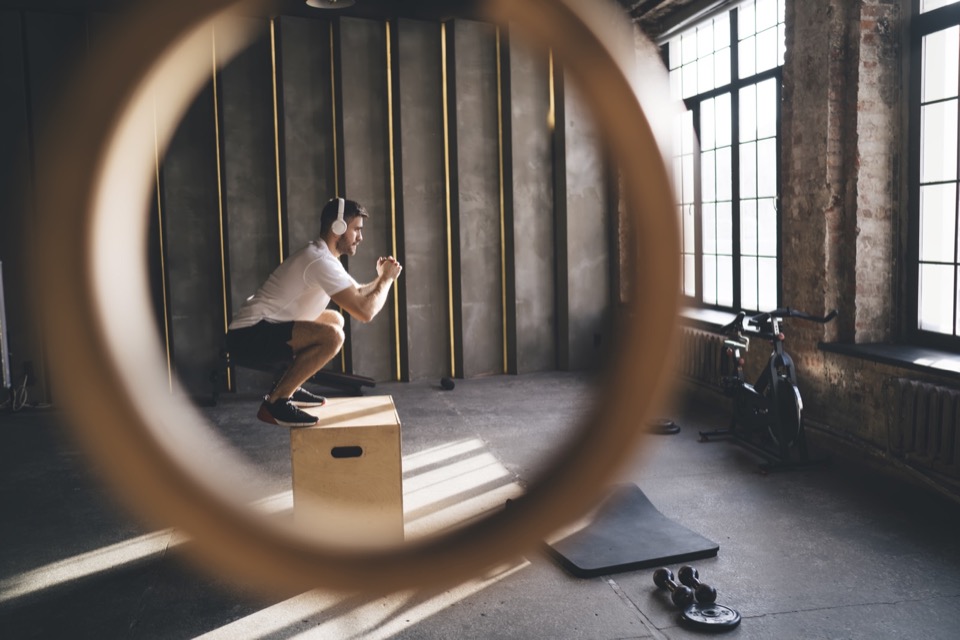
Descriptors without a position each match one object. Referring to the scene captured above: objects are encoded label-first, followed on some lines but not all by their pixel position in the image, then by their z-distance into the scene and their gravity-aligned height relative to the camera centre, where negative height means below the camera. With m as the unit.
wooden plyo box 3.29 -0.89
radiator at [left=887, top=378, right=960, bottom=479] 3.91 -0.95
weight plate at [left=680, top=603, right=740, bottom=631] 2.67 -1.24
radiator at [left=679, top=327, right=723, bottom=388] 6.14 -0.90
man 3.39 -0.25
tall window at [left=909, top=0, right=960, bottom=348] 4.38 +0.33
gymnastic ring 1.18 -0.05
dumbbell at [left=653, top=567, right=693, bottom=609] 2.81 -1.21
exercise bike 4.55 -0.93
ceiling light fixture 2.96 +1.03
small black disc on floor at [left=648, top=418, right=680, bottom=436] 5.34 -1.22
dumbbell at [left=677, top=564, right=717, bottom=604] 2.82 -1.21
